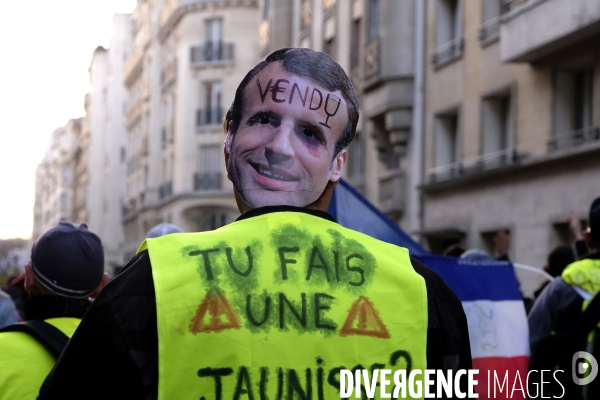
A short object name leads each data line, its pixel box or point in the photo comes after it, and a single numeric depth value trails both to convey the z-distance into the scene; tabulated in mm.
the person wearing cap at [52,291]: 3146
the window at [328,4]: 26047
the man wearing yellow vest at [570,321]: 4469
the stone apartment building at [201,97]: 40500
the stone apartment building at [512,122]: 14945
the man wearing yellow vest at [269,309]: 1912
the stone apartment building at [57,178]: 95000
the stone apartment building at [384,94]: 21422
